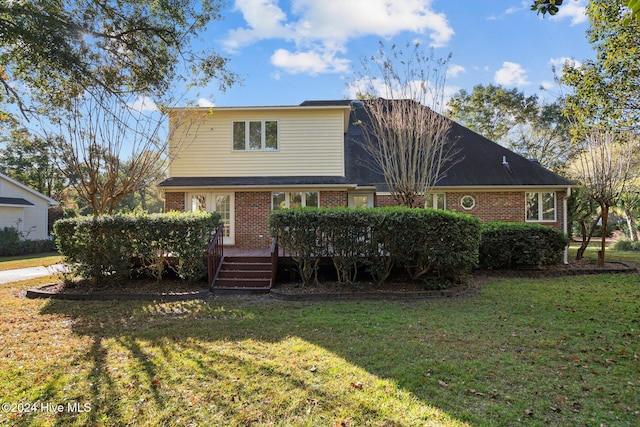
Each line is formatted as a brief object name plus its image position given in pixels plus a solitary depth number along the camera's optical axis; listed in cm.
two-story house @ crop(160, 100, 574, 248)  1269
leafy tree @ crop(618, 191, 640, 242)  2136
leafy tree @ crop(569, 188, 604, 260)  1343
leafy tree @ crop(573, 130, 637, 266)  1138
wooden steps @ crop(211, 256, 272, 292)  864
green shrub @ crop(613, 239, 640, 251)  1908
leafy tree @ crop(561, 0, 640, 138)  670
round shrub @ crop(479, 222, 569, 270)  1071
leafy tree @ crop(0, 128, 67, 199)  3122
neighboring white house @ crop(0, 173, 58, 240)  2123
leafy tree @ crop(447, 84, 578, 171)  2473
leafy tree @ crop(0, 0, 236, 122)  584
